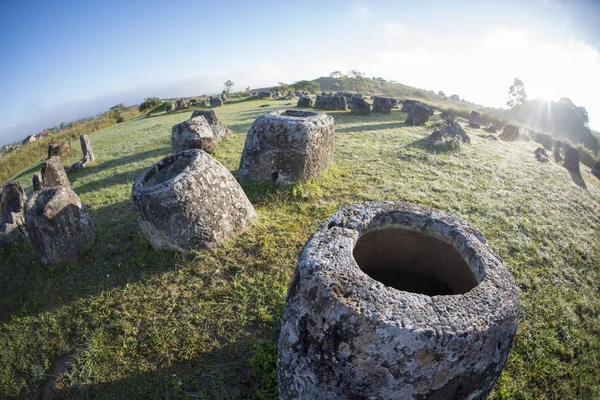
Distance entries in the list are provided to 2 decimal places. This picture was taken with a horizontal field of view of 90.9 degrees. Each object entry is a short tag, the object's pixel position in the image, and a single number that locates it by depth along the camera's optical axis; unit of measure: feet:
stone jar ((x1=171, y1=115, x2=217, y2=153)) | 30.78
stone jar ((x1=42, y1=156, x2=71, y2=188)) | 25.90
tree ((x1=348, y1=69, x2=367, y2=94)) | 168.14
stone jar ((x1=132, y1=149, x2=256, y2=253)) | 14.75
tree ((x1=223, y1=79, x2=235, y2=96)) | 208.44
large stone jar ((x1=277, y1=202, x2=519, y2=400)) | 6.18
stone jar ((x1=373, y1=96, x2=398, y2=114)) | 61.88
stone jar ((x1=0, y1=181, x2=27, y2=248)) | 19.86
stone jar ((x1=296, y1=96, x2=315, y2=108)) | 71.97
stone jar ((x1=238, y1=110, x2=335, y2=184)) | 21.34
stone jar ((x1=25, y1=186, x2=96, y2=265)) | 16.38
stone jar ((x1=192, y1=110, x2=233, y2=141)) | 37.59
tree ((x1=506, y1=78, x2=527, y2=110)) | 156.46
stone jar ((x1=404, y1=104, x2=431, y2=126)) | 50.98
